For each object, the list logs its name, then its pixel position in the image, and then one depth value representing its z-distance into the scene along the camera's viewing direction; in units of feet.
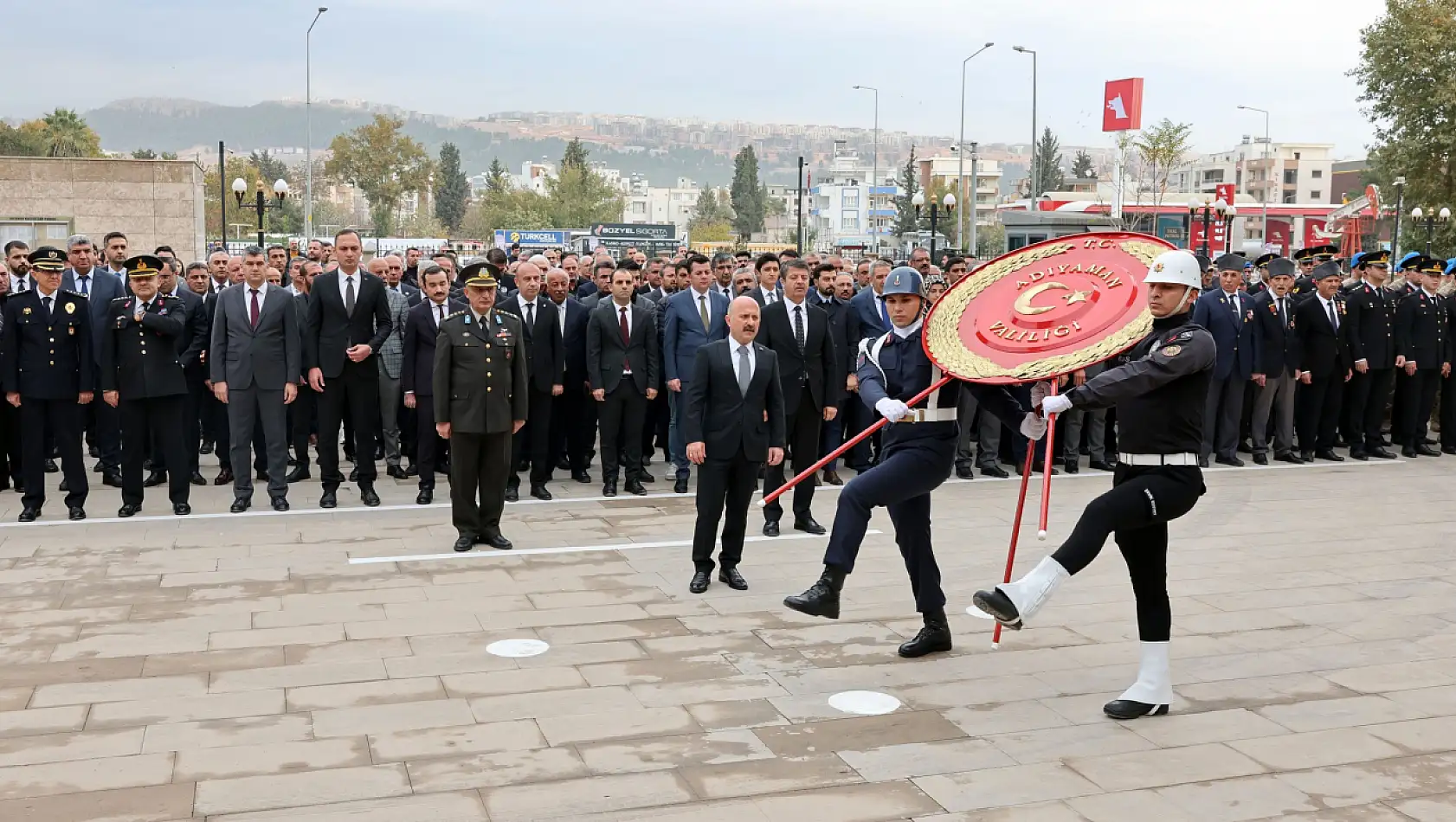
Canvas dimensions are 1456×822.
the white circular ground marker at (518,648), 21.91
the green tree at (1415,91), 111.34
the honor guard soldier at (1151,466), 18.51
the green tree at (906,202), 302.04
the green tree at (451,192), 451.94
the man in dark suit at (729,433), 26.76
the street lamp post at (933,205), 111.63
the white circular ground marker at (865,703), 19.21
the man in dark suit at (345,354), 35.45
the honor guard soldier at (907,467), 21.29
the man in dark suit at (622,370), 37.09
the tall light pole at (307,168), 164.72
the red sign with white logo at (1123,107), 199.31
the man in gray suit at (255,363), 34.58
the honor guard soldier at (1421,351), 47.50
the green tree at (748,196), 456.04
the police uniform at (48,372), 33.09
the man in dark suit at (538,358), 36.99
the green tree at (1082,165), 362.96
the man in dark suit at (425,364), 35.96
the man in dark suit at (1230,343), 44.09
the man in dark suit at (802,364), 33.65
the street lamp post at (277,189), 108.39
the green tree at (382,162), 292.40
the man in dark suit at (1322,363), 45.62
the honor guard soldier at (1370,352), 46.47
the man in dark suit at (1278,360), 44.91
